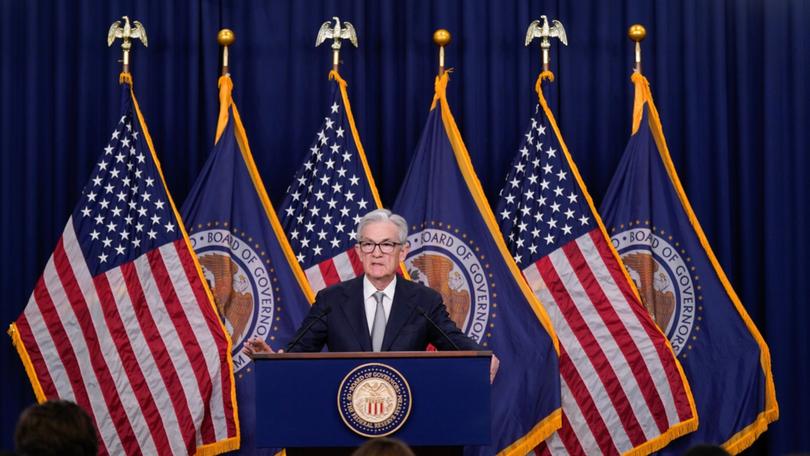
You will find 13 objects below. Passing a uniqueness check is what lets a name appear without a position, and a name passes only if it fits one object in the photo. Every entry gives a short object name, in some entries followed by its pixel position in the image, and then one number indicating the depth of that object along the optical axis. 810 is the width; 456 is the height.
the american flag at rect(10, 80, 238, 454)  13.66
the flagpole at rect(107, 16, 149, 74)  14.54
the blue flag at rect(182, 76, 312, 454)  14.12
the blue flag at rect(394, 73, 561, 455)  13.90
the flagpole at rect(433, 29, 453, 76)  14.93
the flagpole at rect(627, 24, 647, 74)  15.08
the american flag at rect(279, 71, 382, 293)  14.25
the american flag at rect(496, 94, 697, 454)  14.04
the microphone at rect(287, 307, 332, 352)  9.46
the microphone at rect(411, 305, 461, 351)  9.28
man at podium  9.95
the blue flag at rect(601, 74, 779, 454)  14.35
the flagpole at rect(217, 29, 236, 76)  14.77
